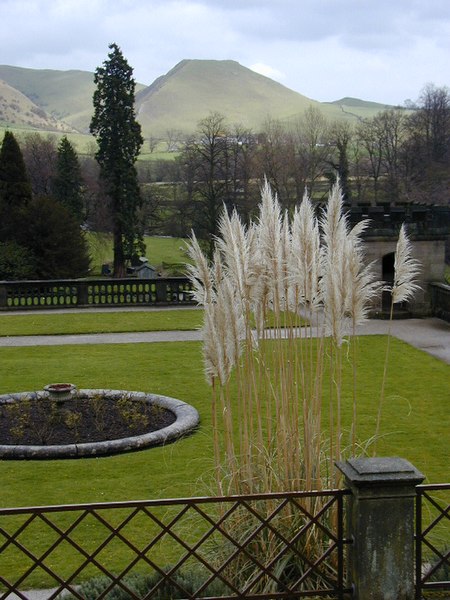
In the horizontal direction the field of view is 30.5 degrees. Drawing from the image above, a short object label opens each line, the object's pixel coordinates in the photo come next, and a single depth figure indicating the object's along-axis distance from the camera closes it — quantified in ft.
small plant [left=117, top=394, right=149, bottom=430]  35.60
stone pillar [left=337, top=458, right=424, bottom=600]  16.81
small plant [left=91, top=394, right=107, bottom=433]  35.04
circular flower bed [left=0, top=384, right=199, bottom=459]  32.40
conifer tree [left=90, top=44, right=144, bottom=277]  133.69
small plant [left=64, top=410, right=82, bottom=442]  34.77
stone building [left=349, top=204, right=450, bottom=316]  68.95
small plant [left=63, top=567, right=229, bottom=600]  18.52
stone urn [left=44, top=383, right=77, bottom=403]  36.76
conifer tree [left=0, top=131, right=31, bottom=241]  118.62
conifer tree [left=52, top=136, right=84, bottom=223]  176.76
